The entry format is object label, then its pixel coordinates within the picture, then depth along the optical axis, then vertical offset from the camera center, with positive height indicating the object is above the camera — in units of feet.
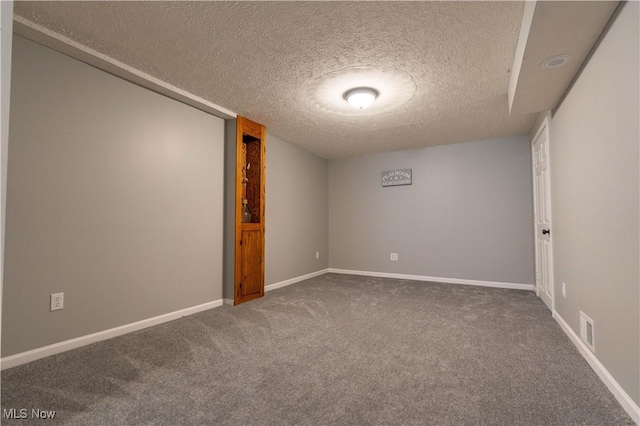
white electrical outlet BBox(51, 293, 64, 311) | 6.77 -1.85
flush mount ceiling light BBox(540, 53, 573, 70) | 6.26 +3.44
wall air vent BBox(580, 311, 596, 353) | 6.18 -2.45
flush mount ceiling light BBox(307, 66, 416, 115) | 8.14 +4.01
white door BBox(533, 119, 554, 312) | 9.84 +0.16
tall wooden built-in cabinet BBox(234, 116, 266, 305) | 11.29 +0.44
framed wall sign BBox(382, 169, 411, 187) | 16.23 +2.37
